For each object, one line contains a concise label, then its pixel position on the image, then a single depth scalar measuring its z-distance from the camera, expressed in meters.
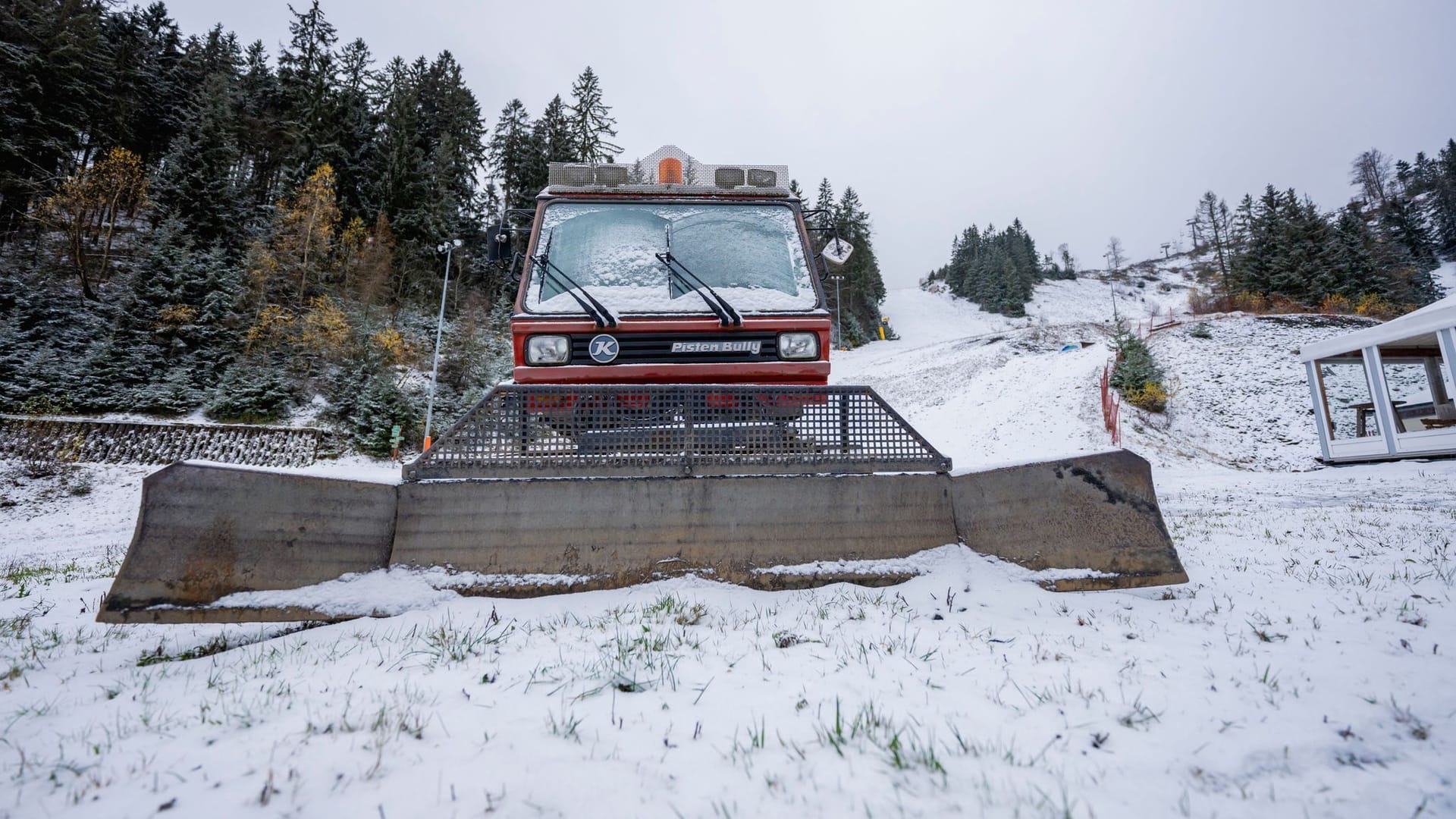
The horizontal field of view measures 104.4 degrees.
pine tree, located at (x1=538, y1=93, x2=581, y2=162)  34.81
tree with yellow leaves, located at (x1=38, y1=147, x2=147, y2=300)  20.83
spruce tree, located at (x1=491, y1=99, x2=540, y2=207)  36.94
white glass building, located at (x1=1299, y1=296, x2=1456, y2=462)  11.51
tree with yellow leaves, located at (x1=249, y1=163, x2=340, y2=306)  22.80
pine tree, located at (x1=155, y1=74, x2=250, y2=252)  24.30
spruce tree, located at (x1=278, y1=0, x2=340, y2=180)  30.67
